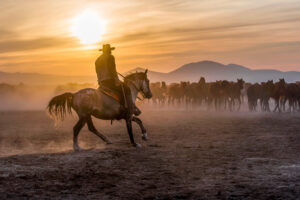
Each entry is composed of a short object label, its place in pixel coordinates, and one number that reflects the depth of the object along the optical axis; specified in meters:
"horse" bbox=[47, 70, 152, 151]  11.90
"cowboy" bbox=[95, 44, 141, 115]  12.27
